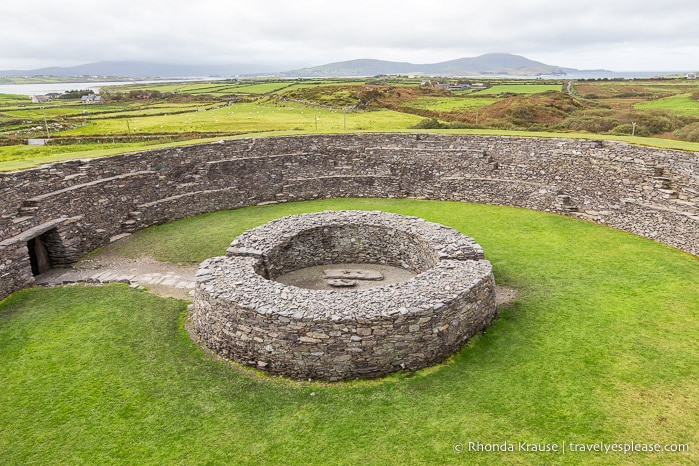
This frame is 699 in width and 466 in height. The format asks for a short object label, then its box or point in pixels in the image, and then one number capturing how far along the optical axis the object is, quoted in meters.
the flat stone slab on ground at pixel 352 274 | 15.88
